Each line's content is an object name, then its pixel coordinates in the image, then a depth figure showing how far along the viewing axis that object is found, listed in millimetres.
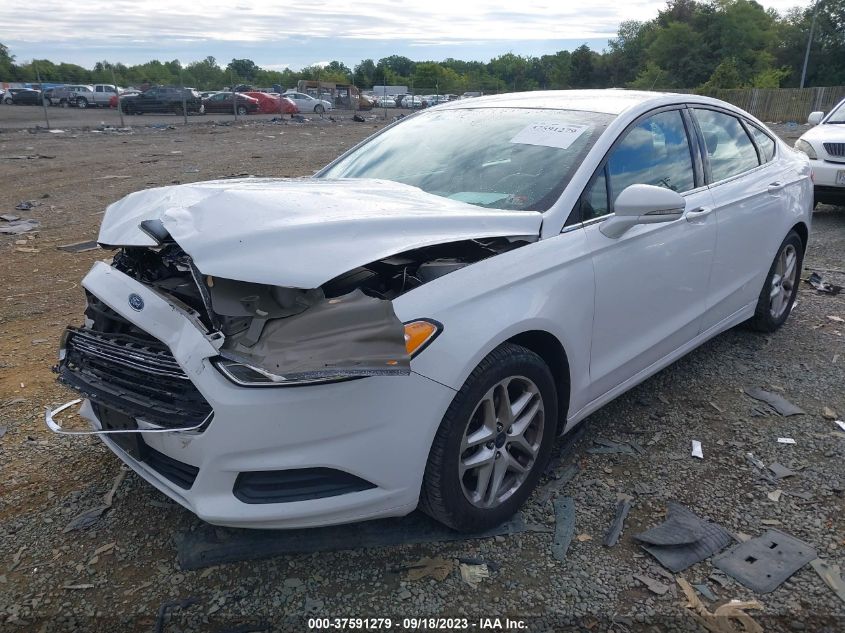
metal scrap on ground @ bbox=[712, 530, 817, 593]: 2541
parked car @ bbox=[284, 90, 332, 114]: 38094
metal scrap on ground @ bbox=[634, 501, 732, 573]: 2654
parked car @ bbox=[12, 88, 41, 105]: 34566
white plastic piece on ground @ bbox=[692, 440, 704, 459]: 3418
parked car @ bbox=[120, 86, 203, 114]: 29859
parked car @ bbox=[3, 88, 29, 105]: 35916
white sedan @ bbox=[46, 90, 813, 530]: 2217
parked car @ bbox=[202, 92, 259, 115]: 32500
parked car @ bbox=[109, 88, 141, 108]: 30553
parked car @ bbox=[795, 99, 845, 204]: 8609
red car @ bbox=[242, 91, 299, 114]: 33469
